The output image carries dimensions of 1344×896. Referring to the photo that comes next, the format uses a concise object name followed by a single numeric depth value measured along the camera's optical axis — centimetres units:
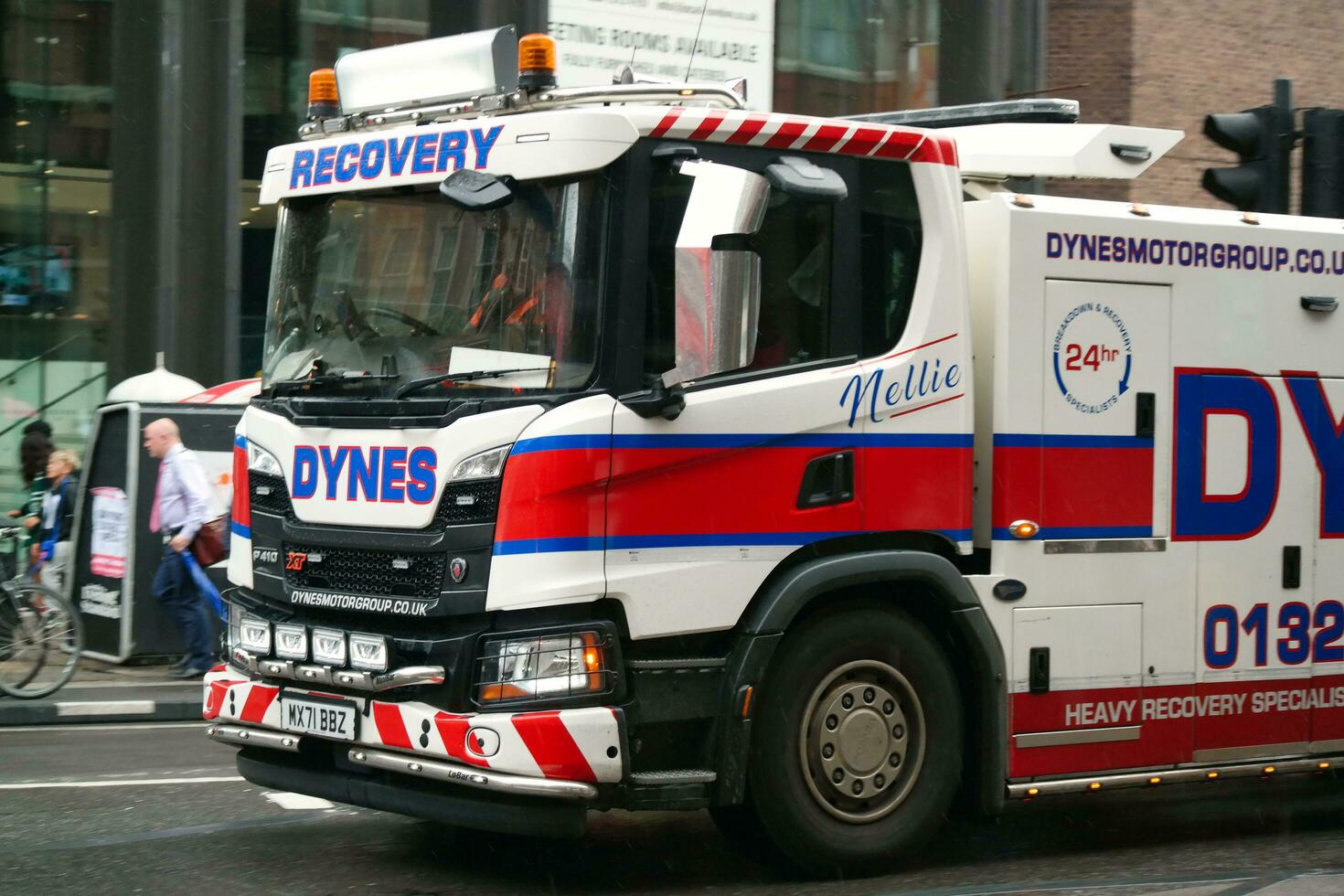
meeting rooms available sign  1686
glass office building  1586
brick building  2383
